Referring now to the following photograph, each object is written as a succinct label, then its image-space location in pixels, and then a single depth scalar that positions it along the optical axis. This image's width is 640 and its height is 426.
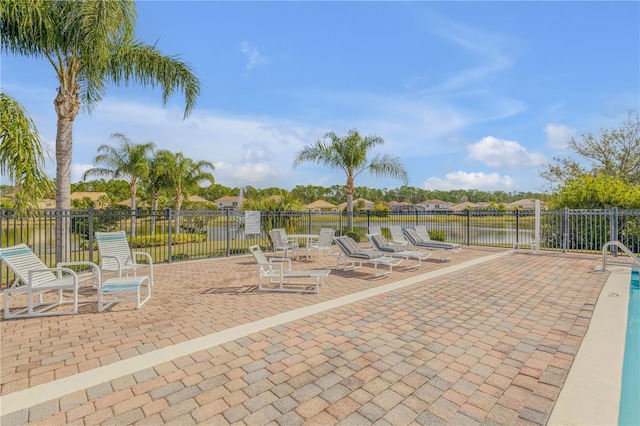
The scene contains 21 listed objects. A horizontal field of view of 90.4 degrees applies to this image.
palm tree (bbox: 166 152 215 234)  25.66
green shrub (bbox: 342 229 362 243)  16.52
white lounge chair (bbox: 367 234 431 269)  9.09
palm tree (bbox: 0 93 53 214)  6.02
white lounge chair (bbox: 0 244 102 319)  4.92
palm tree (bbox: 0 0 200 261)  7.66
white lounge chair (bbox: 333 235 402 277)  8.09
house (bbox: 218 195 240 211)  86.09
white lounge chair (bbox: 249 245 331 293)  6.42
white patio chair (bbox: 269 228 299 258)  10.70
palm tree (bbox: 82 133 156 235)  24.33
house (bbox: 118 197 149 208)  38.14
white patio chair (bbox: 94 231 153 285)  6.62
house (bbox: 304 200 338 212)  66.71
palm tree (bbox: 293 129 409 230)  18.86
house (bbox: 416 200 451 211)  94.38
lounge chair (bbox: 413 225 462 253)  12.16
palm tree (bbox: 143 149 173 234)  25.16
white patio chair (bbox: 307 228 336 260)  10.98
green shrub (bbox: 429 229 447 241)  17.50
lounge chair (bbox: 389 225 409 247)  12.20
